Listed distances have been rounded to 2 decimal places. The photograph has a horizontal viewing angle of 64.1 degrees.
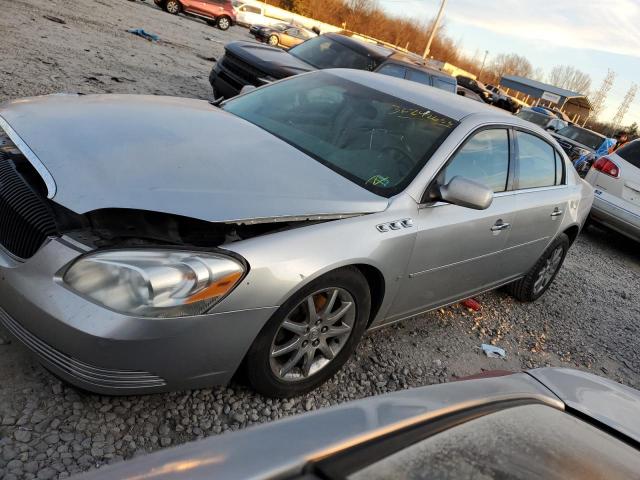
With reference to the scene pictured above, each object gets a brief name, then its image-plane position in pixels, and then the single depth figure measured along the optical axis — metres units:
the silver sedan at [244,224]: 1.93
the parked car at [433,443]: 1.03
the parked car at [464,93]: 13.81
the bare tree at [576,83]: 96.75
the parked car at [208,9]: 23.59
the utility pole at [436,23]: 36.55
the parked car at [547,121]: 15.09
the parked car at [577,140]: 12.75
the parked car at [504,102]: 32.62
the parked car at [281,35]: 23.05
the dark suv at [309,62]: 7.09
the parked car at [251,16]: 31.22
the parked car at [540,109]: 21.47
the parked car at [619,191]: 7.15
